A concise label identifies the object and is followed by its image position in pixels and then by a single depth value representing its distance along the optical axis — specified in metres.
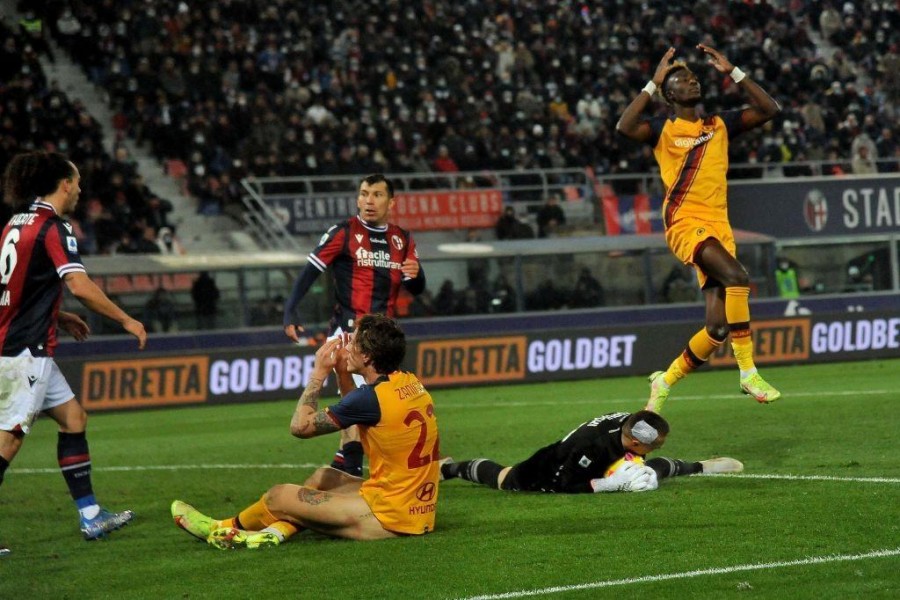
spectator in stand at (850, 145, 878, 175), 34.50
